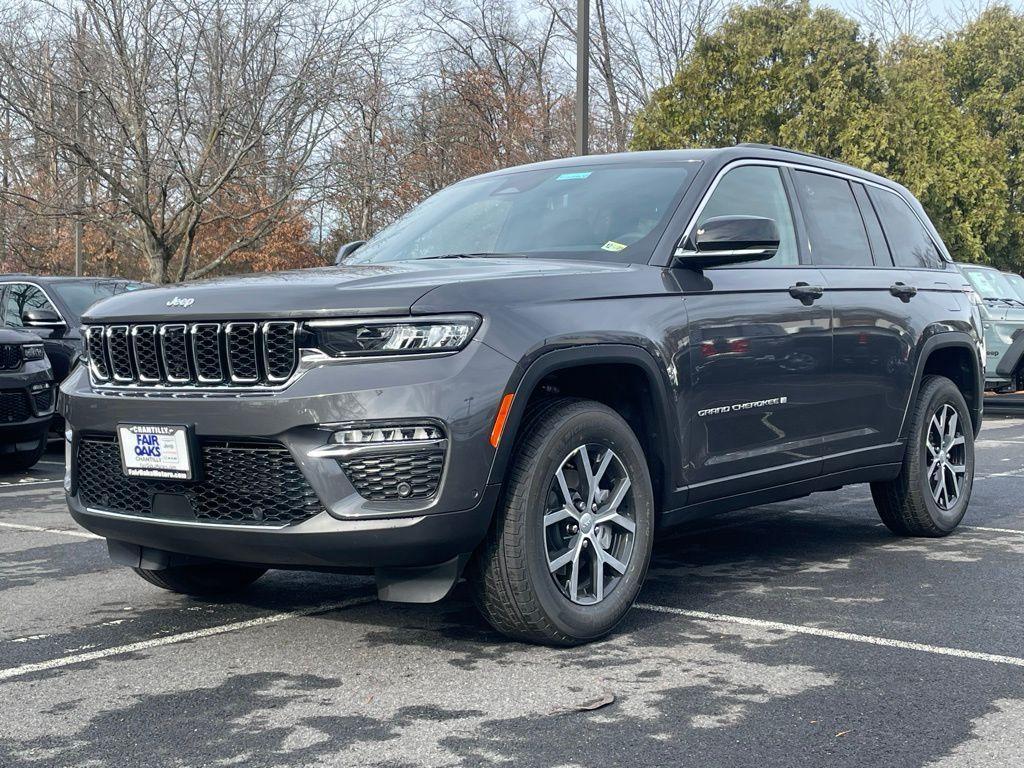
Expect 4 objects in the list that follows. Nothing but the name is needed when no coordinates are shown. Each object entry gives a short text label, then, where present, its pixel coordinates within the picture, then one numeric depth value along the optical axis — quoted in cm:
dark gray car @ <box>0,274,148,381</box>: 1151
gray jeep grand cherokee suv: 394
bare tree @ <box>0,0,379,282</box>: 1875
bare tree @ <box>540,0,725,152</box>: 3872
